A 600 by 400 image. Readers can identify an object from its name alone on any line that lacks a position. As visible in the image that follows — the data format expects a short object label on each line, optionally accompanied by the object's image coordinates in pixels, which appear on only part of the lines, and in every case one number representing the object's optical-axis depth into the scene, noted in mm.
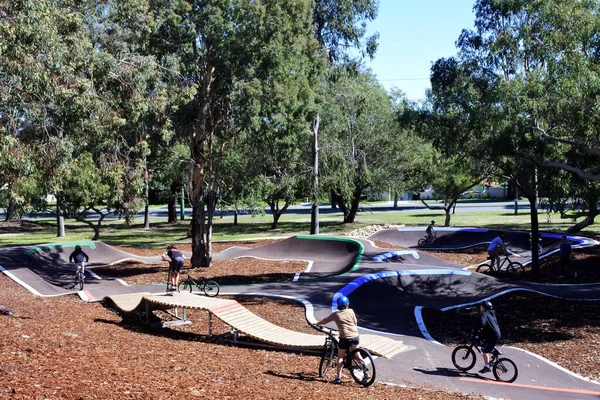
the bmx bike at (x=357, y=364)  9352
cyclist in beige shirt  9523
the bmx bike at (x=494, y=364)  10609
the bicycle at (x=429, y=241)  33188
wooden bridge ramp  11383
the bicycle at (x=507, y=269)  23805
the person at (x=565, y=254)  21656
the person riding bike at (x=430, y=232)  32541
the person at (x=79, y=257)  20266
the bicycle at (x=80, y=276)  20156
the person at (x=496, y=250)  23375
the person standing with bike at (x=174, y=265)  18156
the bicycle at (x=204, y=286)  18172
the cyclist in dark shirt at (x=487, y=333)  10734
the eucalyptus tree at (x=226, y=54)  21797
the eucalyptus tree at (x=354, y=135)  35875
